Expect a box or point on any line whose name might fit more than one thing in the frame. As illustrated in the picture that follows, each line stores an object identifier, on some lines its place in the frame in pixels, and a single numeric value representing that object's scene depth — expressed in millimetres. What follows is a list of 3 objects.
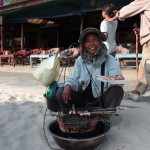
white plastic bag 3436
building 12766
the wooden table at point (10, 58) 13764
